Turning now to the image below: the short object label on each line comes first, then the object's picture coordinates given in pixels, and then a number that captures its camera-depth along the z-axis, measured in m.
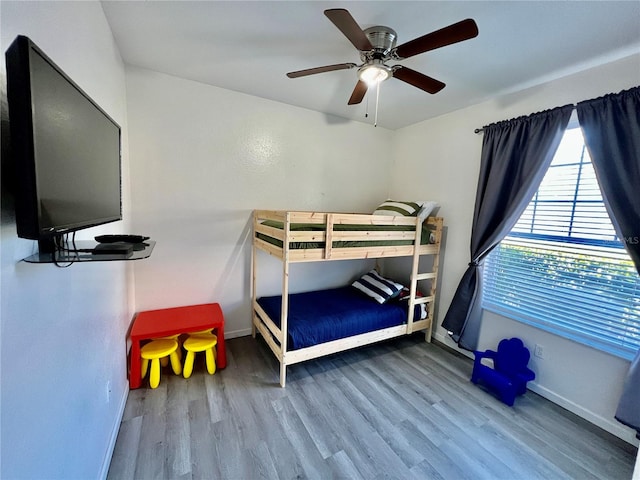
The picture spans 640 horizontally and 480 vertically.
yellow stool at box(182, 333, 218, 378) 2.11
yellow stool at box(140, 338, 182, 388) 1.98
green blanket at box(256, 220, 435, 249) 2.07
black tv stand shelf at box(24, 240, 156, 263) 0.77
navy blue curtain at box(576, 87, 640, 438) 1.62
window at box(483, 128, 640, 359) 1.76
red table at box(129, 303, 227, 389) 1.97
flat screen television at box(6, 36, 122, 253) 0.59
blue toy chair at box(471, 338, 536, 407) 2.03
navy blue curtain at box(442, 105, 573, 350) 2.03
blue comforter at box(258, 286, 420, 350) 2.19
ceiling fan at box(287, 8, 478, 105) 1.22
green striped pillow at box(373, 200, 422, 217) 2.81
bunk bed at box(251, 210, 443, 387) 2.08
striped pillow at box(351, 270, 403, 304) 2.80
